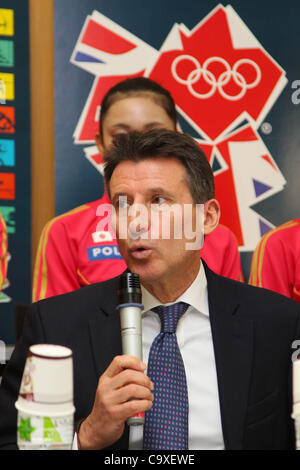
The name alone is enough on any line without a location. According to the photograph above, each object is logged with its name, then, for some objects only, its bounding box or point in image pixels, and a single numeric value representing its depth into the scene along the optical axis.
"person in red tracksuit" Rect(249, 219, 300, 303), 4.61
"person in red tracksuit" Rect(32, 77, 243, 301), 4.55
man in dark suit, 2.63
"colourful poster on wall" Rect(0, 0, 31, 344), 5.00
